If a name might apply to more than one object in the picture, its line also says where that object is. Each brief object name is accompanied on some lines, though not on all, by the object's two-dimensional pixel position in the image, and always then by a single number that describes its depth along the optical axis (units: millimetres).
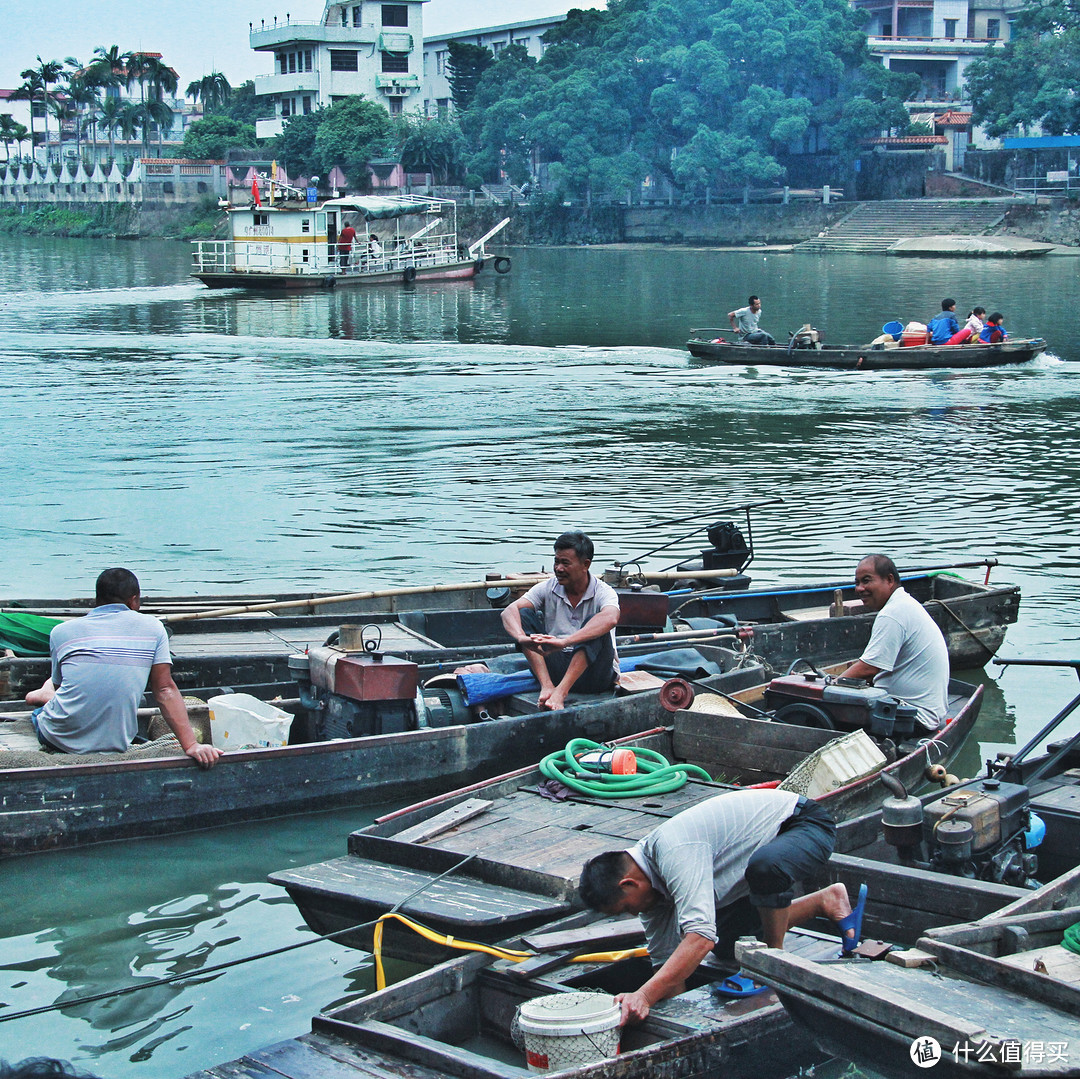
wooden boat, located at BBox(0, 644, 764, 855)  8219
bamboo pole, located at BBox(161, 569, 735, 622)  11414
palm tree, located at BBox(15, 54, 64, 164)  130000
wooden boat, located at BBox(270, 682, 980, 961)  6652
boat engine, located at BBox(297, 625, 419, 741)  9117
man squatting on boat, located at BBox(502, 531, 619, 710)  9281
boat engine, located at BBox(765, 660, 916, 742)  8883
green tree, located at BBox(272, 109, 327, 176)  98062
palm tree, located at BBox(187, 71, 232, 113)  119188
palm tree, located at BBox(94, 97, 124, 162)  118062
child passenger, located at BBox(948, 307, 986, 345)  29078
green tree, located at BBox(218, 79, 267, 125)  116312
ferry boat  51500
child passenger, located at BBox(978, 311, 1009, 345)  28891
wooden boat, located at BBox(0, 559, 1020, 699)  10367
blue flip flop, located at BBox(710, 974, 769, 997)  5844
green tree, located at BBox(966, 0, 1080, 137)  76375
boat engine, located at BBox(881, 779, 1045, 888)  6863
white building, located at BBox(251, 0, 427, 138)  103062
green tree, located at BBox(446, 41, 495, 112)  99562
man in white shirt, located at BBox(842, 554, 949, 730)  8883
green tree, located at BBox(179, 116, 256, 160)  107938
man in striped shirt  8180
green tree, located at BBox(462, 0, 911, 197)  79938
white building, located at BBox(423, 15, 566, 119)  110938
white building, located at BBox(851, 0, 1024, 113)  92562
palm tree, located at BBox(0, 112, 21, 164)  131000
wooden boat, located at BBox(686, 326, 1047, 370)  28891
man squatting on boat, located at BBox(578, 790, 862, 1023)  5375
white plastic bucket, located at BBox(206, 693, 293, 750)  9242
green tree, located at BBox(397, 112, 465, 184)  94375
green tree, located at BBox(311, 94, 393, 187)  94250
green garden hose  8008
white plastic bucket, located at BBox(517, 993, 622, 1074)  5305
